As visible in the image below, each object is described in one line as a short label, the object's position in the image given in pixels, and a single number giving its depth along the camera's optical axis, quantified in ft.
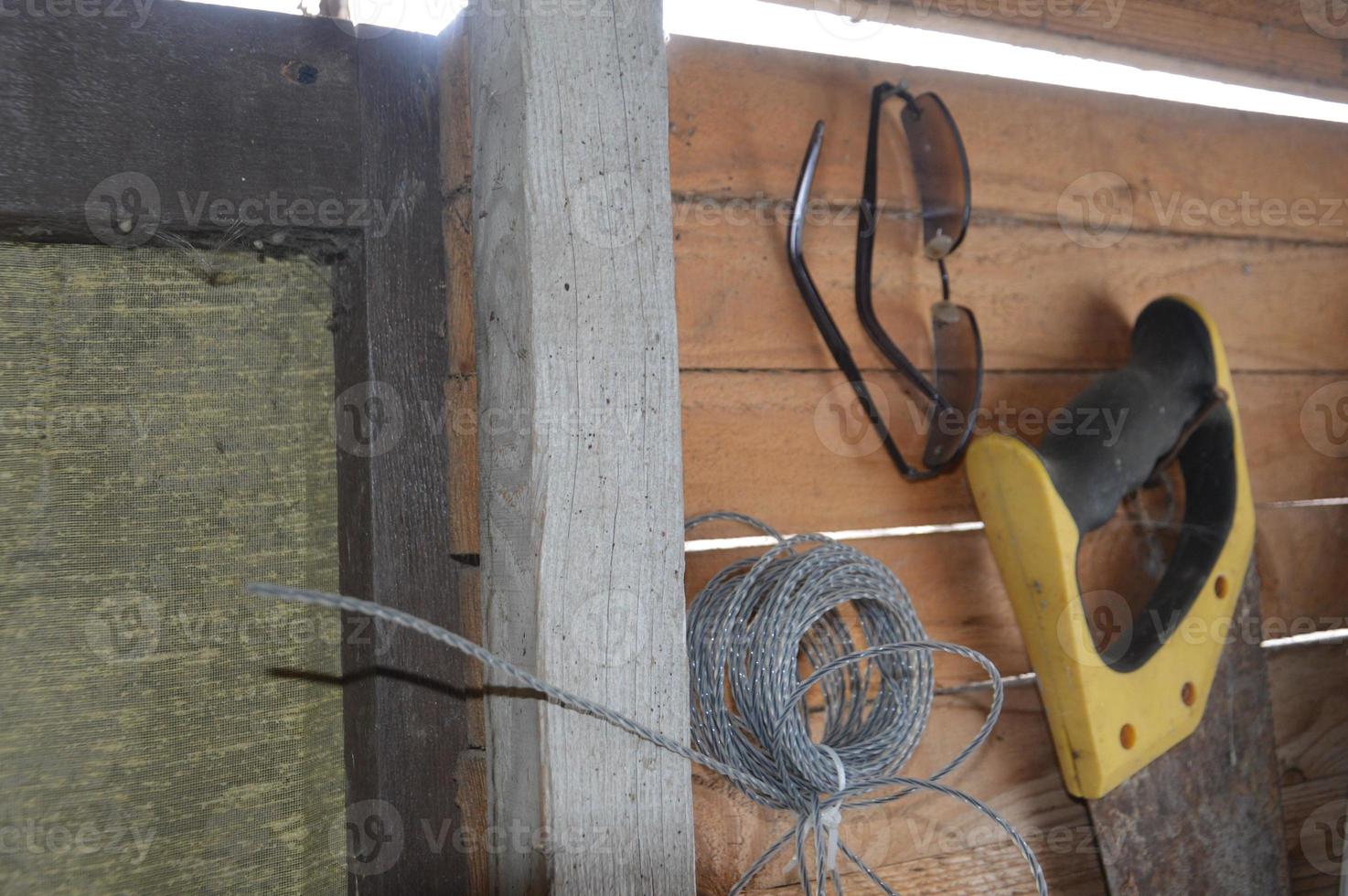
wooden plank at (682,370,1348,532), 2.42
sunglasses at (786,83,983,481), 2.45
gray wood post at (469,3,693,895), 2.17
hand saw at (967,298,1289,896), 2.41
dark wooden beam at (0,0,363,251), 2.14
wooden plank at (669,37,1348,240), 2.44
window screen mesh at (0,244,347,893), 2.18
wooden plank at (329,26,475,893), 2.25
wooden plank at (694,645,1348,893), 2.40
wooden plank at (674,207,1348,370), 2.43
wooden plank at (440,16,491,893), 2.27
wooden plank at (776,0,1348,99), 2.58
